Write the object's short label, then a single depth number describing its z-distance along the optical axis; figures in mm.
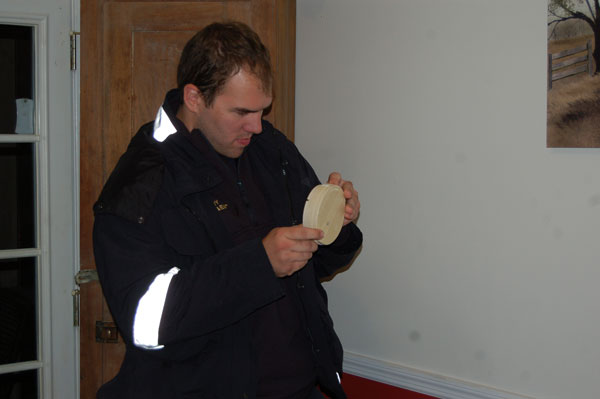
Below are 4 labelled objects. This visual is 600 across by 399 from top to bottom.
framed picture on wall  1850
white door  2518
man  1425
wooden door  2311
